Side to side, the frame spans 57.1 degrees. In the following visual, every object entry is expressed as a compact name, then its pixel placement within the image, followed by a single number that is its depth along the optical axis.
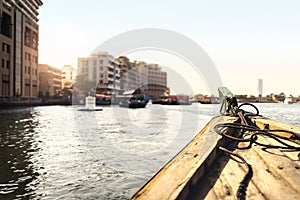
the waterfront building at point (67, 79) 120.88
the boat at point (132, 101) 58.37
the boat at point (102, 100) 70.34
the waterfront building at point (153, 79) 133.79
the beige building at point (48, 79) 90.62
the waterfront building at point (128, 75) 118.17
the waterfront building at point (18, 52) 47.34
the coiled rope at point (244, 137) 2.20
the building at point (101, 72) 101.27
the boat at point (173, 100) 99.19
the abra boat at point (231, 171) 2.00
